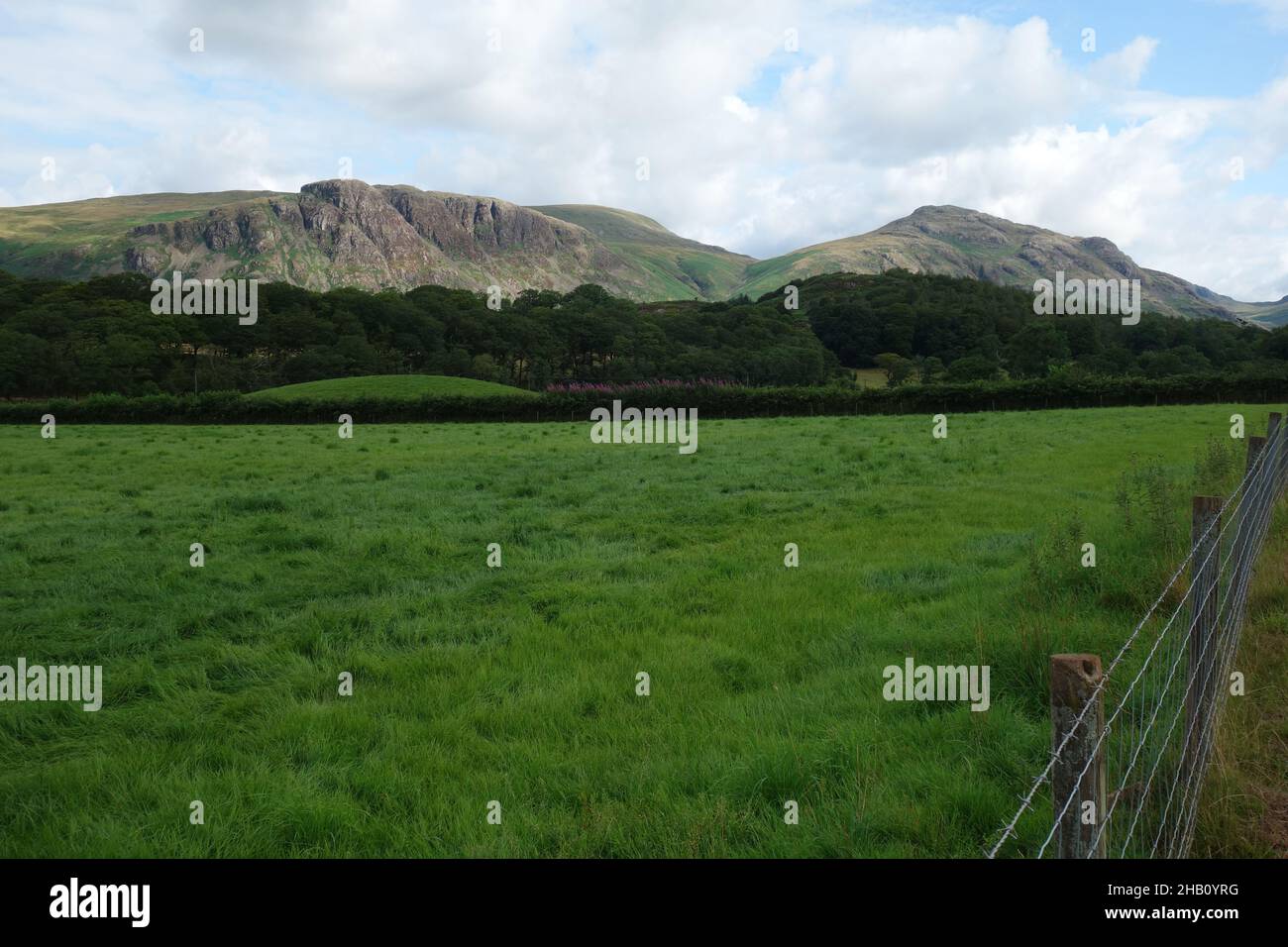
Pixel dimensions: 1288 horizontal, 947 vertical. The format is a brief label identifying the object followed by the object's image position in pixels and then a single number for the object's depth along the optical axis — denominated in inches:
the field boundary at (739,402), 2023.9
